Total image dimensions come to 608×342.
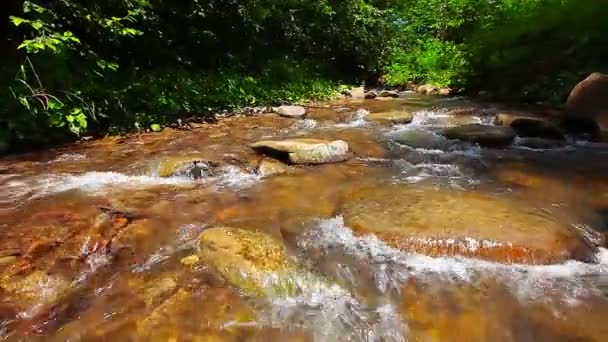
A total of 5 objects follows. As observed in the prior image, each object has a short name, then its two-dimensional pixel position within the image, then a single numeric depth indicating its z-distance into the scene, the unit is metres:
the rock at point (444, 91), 12.41
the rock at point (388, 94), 12.45
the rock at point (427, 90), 13.11
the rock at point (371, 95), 12.39
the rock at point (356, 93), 12.60
